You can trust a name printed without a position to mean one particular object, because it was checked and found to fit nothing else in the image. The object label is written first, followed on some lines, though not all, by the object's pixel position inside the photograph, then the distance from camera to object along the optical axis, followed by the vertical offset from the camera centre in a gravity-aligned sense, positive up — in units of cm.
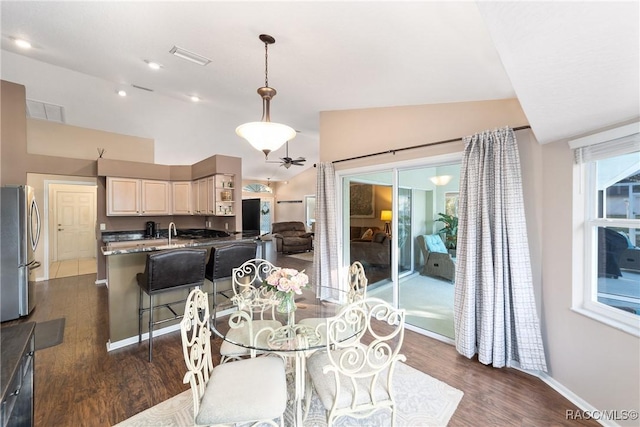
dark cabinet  97 -65
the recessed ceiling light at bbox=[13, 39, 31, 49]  292 +191
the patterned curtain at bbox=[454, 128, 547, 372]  225 -46
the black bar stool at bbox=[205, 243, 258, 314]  305 -55
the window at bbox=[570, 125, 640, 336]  175 -14
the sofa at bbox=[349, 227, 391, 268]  382 -57
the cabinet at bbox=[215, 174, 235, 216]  507 +33
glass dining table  161 -82
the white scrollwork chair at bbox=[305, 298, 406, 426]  140 -98
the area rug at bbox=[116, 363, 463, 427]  180 -143
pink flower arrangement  175 -46
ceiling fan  641 +123
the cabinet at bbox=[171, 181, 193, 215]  589 +31
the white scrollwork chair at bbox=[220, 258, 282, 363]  180 -83
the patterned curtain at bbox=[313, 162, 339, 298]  401 -29
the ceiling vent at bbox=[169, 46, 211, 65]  270 +165
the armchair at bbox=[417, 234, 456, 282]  318 -58
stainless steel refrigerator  330 -50
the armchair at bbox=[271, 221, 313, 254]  876 -97
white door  692 -26
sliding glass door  317 -30
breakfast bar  279 -93
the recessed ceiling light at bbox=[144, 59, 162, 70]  311 +176
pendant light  227 +71
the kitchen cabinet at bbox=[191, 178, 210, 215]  536 +33
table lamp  369 -9
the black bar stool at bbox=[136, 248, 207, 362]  255 -61
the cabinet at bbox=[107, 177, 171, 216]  517 +32
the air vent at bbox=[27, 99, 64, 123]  443 +178
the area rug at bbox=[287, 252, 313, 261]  792 -140
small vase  181 -64
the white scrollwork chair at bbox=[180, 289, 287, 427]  128 -94
